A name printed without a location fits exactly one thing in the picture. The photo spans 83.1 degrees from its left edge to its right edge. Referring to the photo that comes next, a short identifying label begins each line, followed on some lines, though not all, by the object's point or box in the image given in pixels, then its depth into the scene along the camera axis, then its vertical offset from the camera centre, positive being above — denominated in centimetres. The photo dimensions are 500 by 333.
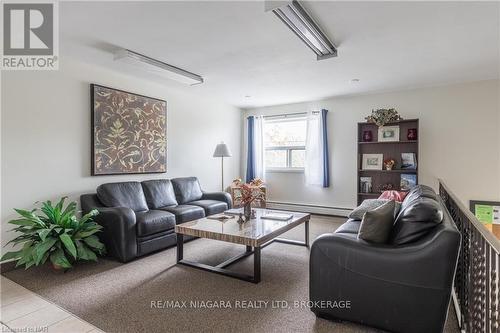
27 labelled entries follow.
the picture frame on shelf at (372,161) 493 +5
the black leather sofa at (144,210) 305 -60
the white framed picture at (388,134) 473 +52
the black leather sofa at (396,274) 162 -68
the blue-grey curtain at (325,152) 543 +23
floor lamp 514 +24
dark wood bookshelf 467 +23
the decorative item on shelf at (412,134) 456 +49
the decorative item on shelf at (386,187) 481 -39
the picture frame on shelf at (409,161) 459 +5
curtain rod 575 +104
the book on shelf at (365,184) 499 -36
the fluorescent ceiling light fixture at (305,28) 215 +118
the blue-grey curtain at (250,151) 621 +29
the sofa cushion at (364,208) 316 -50
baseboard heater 538 -89
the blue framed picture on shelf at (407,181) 454 -28
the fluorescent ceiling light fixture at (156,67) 307 +119
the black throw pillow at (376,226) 187 -42
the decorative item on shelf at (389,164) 475 +0
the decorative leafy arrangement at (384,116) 459 +79
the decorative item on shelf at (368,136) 498 +50
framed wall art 364 +45
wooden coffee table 256 -66
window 590 +47
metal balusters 124 -62
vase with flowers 318 -34
